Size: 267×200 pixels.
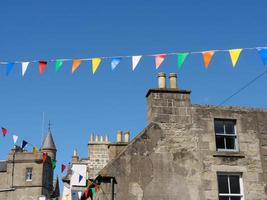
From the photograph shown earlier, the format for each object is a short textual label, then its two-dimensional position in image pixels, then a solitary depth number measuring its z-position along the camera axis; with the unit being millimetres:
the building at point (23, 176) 51312
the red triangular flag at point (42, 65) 12961
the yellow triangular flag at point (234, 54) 11999
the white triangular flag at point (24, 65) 12853
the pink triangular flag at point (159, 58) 12555
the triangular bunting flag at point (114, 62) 12592
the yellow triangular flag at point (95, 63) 12656
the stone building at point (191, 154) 13031
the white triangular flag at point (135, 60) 12484
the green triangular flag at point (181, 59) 12555
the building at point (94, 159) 18562
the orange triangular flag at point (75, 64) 12775
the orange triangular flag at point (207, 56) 12359
